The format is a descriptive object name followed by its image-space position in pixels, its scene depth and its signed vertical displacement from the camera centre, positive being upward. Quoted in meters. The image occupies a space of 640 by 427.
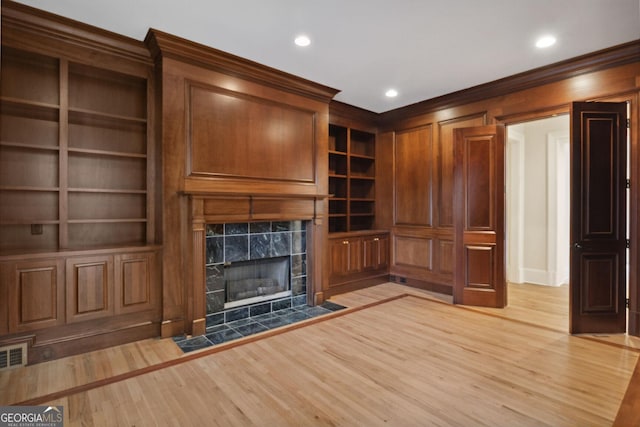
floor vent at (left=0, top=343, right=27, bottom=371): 2.54 -1.12
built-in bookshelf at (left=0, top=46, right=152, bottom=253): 2.85 +0.54
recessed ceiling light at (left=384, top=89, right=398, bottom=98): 4.49 +1.66
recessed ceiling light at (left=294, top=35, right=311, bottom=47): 3.04 +1.62
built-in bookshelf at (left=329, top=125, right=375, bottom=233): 5.30 +0.57
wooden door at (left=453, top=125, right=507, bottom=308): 4.07 -0.05
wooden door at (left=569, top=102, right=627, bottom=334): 3.30 -0.05
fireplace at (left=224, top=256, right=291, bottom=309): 3.80 -0.83
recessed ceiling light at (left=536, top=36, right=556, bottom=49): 3.06 +1.62
